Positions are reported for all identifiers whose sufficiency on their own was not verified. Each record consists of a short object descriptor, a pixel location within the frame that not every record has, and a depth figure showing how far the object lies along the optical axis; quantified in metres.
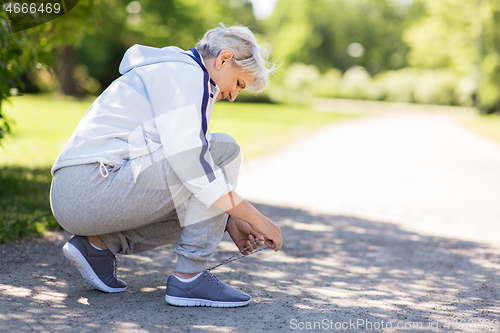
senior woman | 2.23
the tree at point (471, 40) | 29.58
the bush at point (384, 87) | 35.81
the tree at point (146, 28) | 28.16
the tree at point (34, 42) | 4.15
